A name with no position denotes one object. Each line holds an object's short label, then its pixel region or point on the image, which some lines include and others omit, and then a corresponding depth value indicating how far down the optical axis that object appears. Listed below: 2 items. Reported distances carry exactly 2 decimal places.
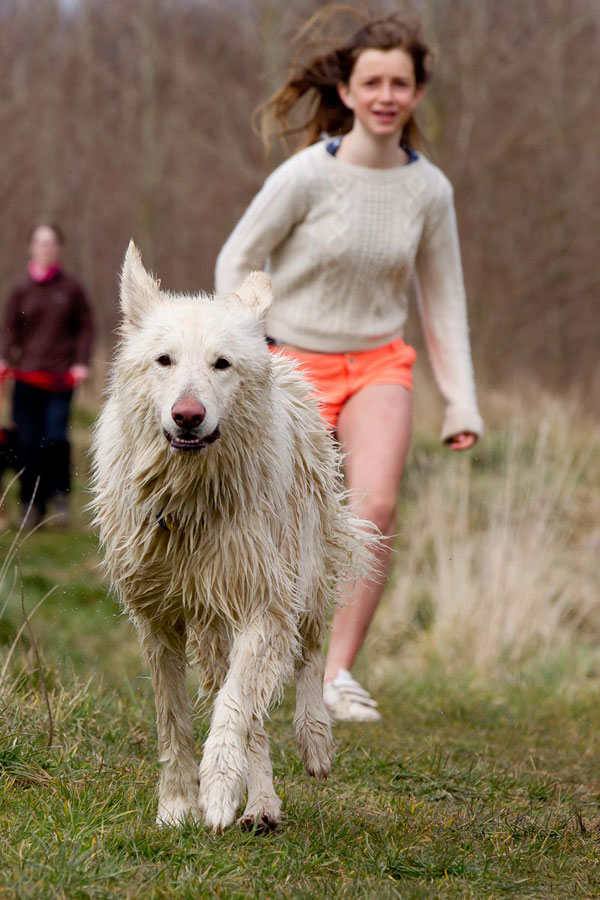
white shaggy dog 6.24
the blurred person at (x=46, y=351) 21.28
